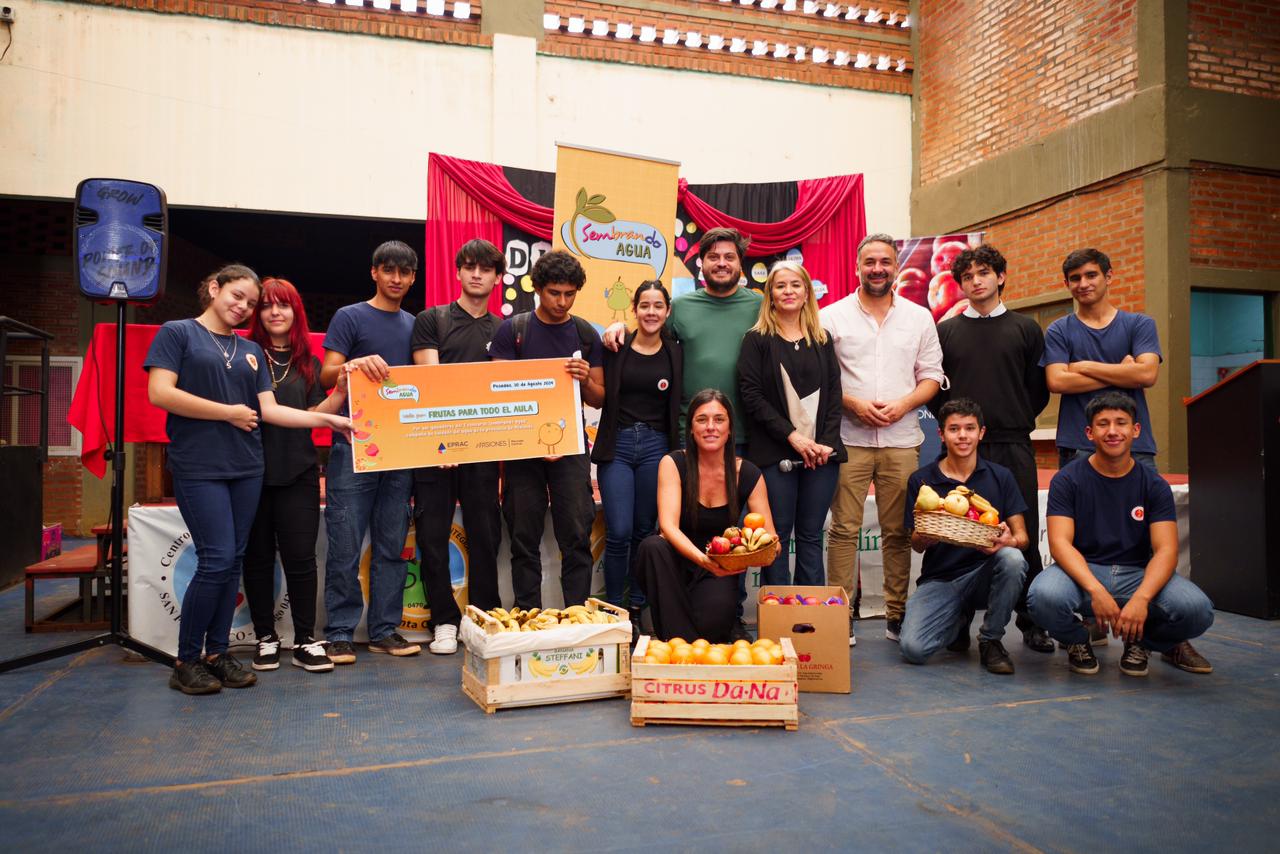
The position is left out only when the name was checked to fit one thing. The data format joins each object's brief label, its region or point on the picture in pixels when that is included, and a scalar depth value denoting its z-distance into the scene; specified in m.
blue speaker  3.74
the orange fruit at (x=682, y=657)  3.18
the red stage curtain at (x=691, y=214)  7.82
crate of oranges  3.03
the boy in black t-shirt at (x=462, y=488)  4.09
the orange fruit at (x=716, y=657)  3.14
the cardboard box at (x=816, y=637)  3.48
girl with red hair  3.82
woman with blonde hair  4.04
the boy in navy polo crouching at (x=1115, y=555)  3.61
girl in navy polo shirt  3.36
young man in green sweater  4.17
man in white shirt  4.25
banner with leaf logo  6.49
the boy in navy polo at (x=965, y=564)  3.85
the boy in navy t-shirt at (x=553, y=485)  4.09
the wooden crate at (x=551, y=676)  3.25
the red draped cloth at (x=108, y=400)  4.70
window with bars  10.13
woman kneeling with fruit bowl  3.62
